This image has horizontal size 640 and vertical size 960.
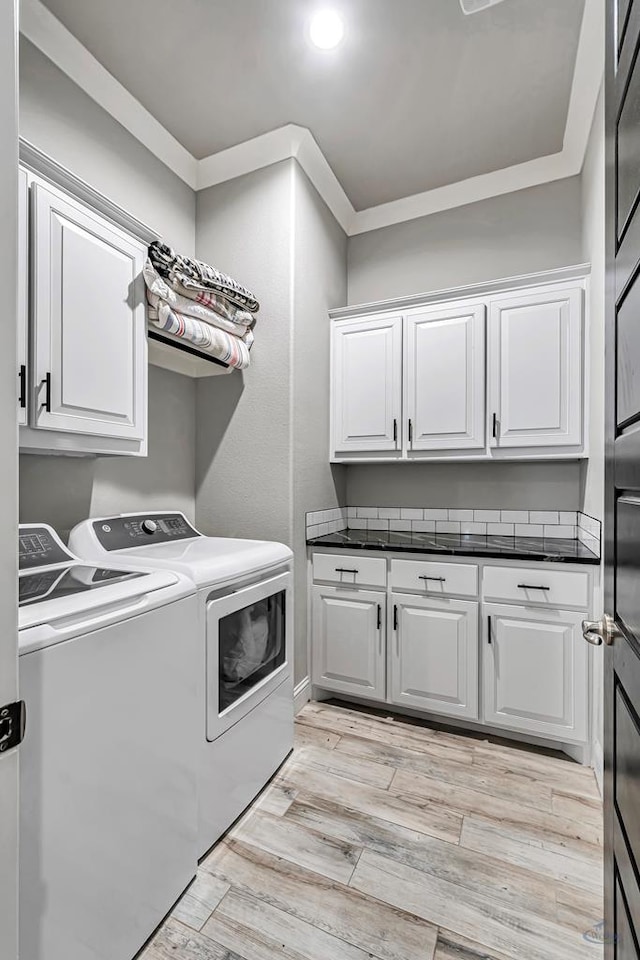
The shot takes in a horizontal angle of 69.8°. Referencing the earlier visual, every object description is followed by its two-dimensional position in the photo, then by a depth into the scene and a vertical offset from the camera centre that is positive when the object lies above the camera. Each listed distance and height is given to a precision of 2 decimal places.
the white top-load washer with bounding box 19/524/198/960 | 0.92 -0.65
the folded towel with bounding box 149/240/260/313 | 1.81 +0.87
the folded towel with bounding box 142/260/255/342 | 1.78 +0.74
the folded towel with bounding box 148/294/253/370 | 1.82 +0.62
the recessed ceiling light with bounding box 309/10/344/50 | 1.74 +1.75
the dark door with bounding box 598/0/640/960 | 0.64 -0.02
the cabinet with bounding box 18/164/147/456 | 1.38 +0.48
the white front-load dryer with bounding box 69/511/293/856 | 1.48 -0.62
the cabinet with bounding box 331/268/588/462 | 2.24 +0.54
